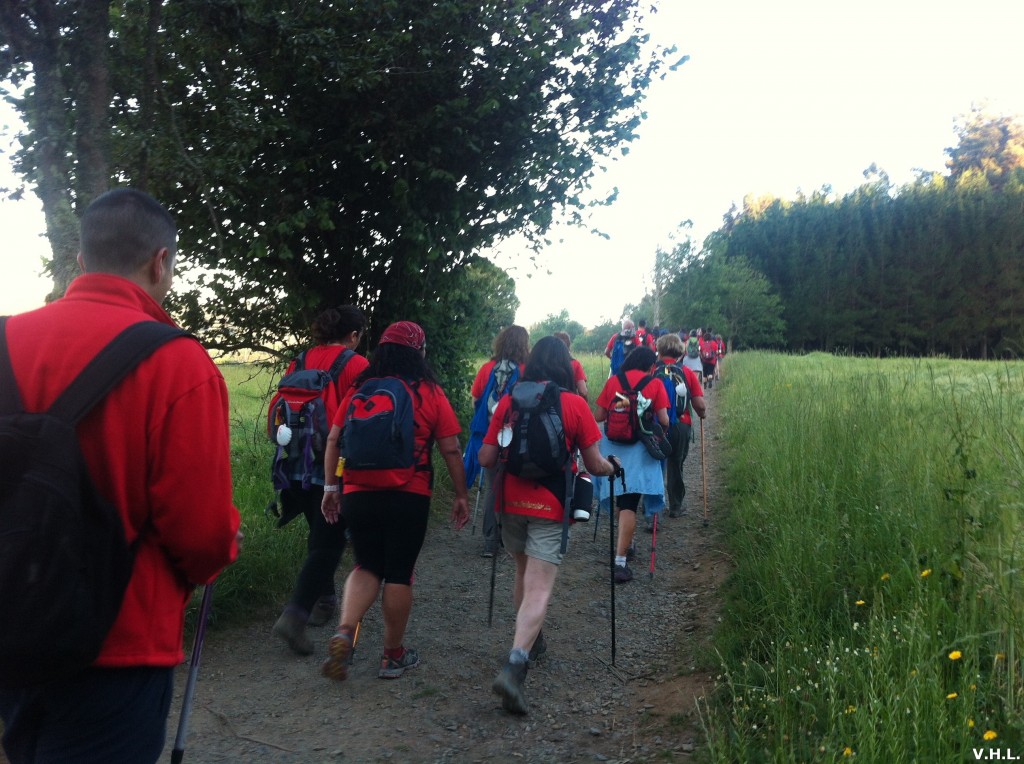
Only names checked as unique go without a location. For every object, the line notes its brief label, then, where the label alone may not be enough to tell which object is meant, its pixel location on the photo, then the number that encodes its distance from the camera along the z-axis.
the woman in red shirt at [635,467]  7.11
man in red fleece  1.87
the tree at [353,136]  6.97
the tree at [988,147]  57.38
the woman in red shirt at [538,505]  4.89
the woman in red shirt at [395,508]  4.79
